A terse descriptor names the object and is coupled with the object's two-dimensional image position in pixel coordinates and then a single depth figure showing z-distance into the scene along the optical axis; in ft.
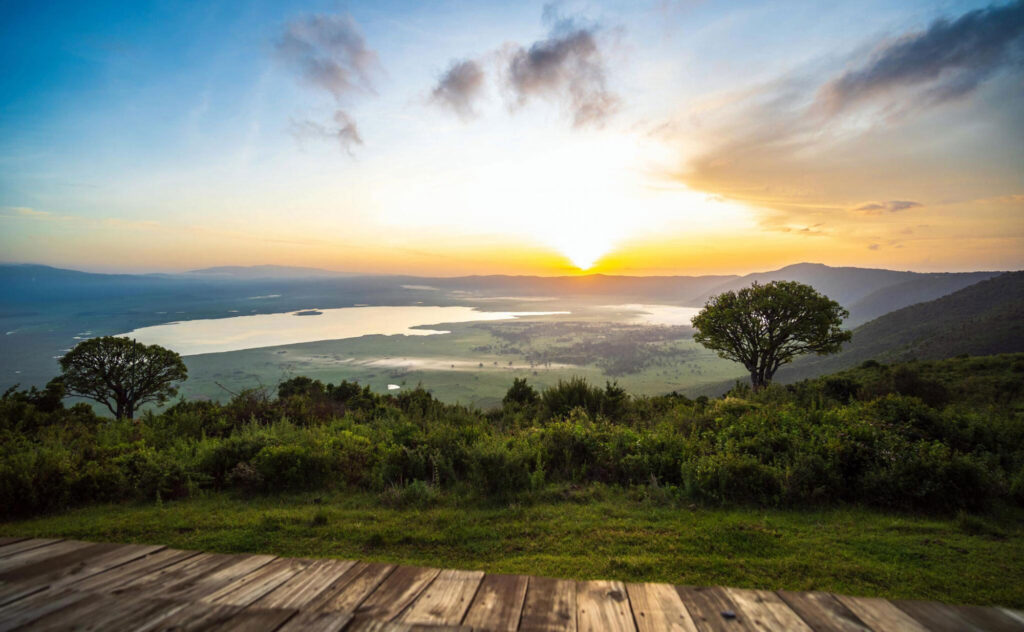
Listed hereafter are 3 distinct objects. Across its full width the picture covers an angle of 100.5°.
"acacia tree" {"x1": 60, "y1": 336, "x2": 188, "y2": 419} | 86.43
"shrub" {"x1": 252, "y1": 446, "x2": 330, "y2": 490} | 18.30
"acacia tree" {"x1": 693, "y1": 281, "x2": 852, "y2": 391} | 80.89
